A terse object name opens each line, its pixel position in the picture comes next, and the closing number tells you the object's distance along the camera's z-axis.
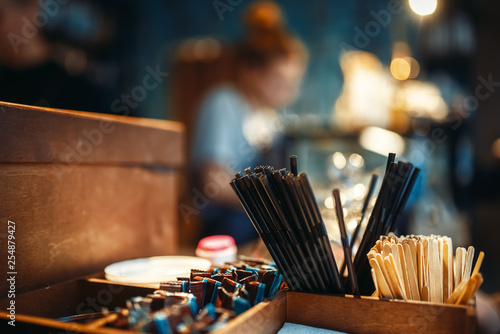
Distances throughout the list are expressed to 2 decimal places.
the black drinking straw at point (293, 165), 0.81
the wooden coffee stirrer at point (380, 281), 0.70
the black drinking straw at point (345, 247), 0.75
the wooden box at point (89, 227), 0.69
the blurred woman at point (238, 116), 2.75
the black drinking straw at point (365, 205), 0.82
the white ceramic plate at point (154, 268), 0.87
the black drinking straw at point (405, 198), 0.82
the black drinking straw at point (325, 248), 0.75
